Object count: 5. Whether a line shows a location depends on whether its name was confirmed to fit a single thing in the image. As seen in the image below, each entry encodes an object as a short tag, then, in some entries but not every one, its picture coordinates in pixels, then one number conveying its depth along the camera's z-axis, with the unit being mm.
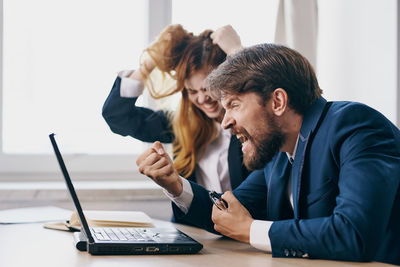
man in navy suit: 1055
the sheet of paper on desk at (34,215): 1632
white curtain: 2328
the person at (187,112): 1895
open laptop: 1067
